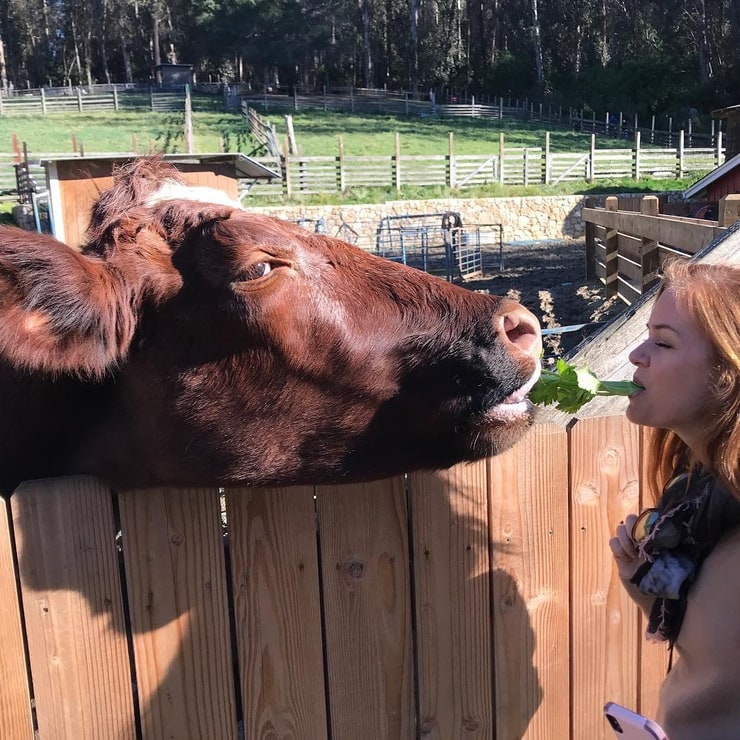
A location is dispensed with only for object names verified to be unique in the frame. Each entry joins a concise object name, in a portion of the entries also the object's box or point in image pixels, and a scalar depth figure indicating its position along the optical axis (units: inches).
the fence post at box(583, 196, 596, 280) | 520.7
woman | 65.8
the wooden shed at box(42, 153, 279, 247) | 443.8
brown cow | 70.9
